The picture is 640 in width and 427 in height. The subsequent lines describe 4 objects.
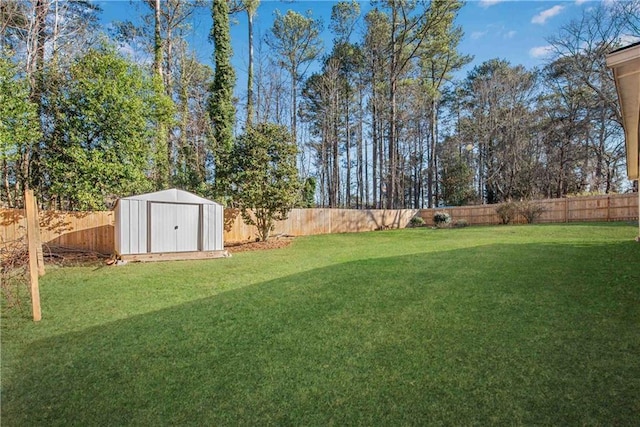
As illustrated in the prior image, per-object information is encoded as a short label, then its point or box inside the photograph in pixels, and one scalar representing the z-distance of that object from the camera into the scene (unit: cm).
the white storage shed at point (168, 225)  720
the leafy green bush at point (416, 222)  1670
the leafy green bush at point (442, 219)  1495
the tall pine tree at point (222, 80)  1418
